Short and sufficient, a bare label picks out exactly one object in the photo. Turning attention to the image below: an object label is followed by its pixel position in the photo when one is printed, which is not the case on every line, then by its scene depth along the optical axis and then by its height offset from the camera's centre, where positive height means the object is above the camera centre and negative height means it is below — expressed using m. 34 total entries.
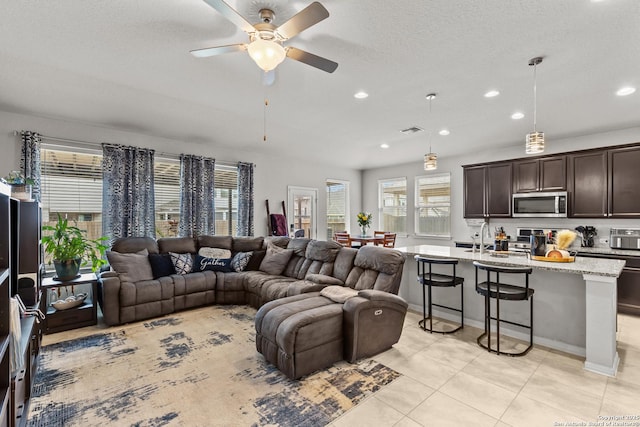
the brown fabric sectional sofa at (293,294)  2.65 -0.91
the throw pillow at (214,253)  4.89 -0.61
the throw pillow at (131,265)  4.00 -0.68
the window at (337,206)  7.85 +0.21
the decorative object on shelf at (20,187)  2.97 +0.27
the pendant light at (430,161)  4.08 +0.71
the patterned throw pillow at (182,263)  4.54 -0.72
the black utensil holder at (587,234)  4.82 -0.32
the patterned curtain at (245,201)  5.93 +0.26
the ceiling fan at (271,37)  1.78 +1.17
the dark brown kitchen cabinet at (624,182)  4.29 +0.45
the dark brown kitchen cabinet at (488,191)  5.50 +0.44
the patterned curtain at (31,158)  3.91 +0.72
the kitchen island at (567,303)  2.61 -0.88
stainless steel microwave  4.86 +0.16
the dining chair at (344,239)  6.34 -0.51
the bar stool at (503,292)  2.86 -0.74
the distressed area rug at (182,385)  2.10 -1.37
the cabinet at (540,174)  4.92 +0.66
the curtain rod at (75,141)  4.07 +1.03
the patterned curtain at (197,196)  5.25 +0.31
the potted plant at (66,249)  3.76 -0.43
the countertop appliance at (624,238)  4.34 -0.35
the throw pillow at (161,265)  4.38 -0.73
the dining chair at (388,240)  6.32 -0.54
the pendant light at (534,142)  2.99 +0.70
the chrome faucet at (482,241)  3.63 -0.32
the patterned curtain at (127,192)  4.52 +0.34
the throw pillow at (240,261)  4.93 -0.75
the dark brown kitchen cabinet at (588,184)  4.55 +0.45
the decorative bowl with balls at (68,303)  3.63 -1.05
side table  3.57 -1.15
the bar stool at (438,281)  3.39 -0.75
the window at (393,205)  7.62 +0.24
